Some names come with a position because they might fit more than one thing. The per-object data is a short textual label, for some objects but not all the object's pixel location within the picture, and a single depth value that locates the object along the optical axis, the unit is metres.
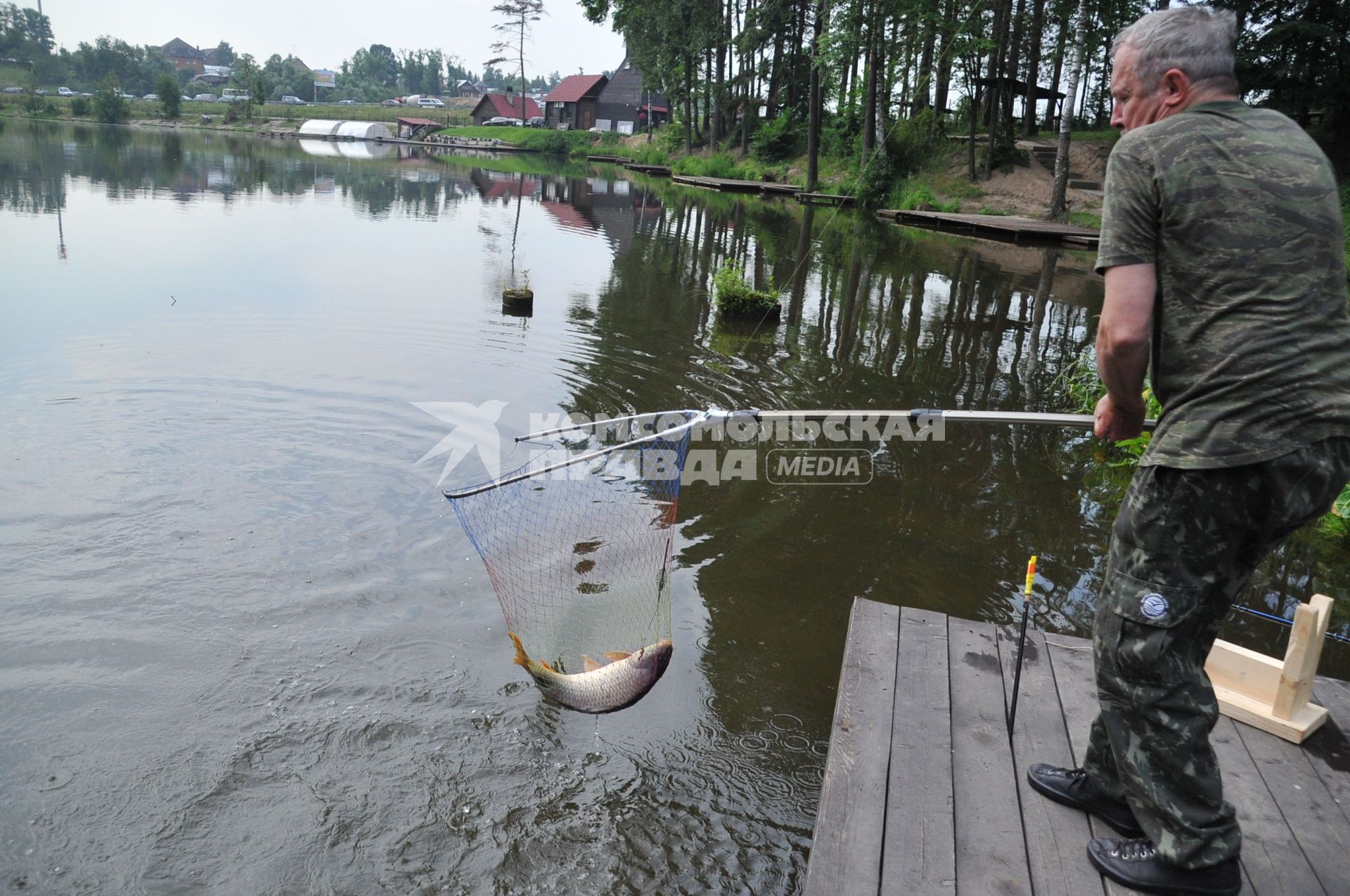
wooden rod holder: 3.60
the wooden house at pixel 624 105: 90.25
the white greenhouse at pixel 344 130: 90.62
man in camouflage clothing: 2.47
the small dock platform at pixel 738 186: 41.66
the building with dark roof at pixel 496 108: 105.44
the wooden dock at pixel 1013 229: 26.30
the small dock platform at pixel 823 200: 35.10
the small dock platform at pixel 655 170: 57.97
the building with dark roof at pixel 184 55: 190.50
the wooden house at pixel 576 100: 91.88
